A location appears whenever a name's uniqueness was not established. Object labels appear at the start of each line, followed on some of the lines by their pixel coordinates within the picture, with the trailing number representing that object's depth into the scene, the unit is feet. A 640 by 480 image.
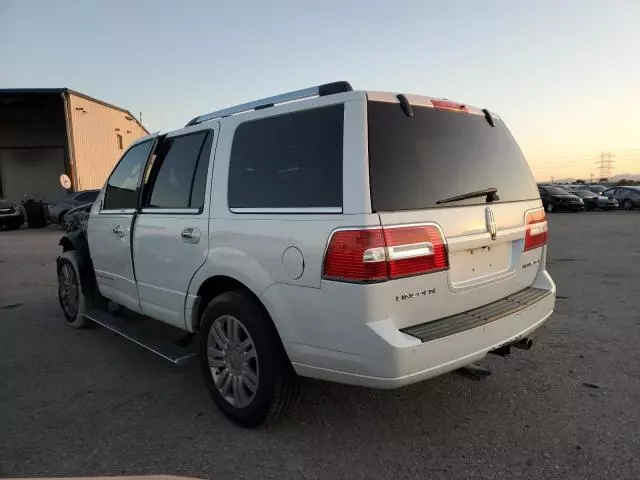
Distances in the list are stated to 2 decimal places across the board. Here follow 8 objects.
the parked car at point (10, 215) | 65.57
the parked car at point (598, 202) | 94.94
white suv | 7.92
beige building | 84.91
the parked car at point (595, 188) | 117.45
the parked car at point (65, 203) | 62.64
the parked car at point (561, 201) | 87.97
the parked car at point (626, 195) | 95.61
